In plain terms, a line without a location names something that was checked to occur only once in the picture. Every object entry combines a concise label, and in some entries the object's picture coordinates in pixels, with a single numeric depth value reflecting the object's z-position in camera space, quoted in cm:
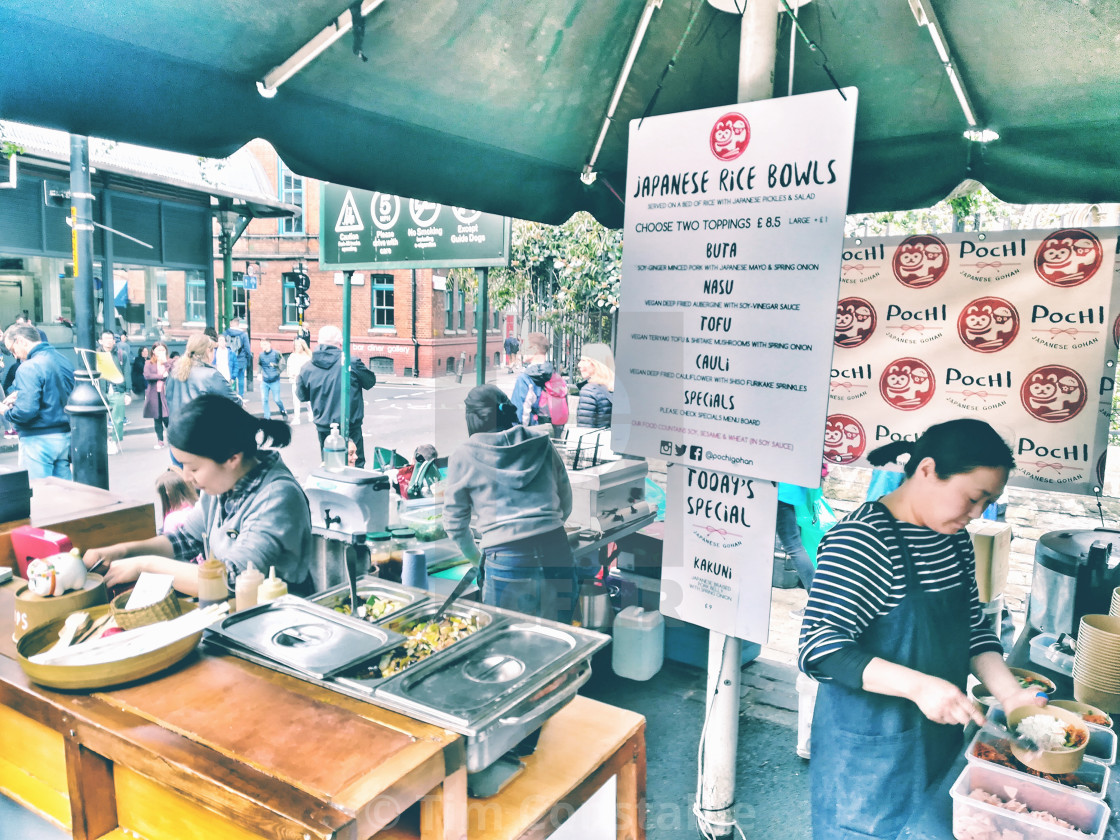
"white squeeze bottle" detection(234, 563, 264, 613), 247
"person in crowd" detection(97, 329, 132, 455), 1140
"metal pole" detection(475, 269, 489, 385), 698
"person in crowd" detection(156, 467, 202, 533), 419
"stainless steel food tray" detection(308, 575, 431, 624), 245
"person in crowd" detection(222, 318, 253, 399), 1544
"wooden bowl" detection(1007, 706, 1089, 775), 185
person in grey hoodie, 390
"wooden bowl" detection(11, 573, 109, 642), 226
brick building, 2489
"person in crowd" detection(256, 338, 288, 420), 1404
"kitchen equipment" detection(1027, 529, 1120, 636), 273
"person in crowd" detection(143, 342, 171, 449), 1148
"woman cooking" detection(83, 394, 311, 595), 277
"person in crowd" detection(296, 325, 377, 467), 852
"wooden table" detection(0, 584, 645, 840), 155
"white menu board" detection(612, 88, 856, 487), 233
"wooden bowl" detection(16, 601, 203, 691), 191
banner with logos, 290
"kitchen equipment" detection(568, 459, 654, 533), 457
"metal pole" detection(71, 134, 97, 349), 618
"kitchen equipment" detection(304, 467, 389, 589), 445
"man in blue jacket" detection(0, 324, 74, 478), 653
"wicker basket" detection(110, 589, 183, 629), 213
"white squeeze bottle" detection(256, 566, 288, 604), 239
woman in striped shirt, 227
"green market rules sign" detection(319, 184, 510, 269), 644
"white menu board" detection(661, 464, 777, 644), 262
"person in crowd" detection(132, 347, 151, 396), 1519
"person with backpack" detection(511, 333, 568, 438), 779
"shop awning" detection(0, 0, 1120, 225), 199
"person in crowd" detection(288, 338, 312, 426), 1329
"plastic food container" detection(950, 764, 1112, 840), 176
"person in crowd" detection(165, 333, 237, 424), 772
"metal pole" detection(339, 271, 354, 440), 773
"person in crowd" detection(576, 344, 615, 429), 682
